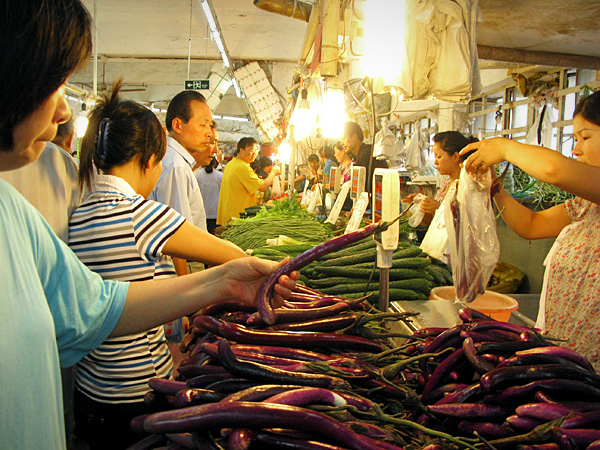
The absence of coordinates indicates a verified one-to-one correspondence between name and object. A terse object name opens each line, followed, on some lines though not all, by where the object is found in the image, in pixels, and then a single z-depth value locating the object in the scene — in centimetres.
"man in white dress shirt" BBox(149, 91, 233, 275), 331
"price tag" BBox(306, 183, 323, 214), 681
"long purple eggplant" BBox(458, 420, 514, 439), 121
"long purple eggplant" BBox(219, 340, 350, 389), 131
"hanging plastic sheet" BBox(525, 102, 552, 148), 774
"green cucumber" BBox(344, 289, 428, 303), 278
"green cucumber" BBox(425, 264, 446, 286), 327
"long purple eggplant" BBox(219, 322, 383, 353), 161
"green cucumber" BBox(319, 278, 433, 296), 273
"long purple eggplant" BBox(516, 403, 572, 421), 117
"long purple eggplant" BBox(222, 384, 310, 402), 119
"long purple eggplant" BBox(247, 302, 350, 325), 173
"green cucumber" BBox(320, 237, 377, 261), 298
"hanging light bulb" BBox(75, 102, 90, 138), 998
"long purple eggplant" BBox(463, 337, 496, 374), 138
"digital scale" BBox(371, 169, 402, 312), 200
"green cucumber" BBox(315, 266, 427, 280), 278
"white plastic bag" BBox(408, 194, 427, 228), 489
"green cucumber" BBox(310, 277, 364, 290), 279
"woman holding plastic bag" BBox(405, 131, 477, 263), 464
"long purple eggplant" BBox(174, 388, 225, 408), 124
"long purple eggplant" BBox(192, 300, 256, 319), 188
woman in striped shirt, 196
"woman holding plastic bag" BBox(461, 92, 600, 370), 205
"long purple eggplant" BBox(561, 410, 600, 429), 112
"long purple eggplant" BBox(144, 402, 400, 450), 110
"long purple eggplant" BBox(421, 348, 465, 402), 150
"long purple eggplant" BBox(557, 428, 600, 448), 108
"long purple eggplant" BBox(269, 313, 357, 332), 171
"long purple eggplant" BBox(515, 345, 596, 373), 136
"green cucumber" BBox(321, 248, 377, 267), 288
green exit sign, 1038
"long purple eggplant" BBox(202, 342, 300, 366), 144
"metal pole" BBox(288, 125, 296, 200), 866
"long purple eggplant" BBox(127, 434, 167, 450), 125
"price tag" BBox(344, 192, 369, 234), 283
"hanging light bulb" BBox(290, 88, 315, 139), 639
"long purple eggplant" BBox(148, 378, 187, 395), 140
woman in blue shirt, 95
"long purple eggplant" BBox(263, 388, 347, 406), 117
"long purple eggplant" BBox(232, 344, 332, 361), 151
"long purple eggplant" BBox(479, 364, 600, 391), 129
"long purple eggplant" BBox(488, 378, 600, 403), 126
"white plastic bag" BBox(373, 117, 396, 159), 902
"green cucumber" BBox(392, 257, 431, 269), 290
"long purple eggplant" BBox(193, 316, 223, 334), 175
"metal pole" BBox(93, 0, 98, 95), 914
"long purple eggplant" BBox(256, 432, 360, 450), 108
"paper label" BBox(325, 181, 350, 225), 450
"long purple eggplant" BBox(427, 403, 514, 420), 127
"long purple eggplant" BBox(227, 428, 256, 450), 106
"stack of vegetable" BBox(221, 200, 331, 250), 407
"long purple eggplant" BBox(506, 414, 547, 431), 118
